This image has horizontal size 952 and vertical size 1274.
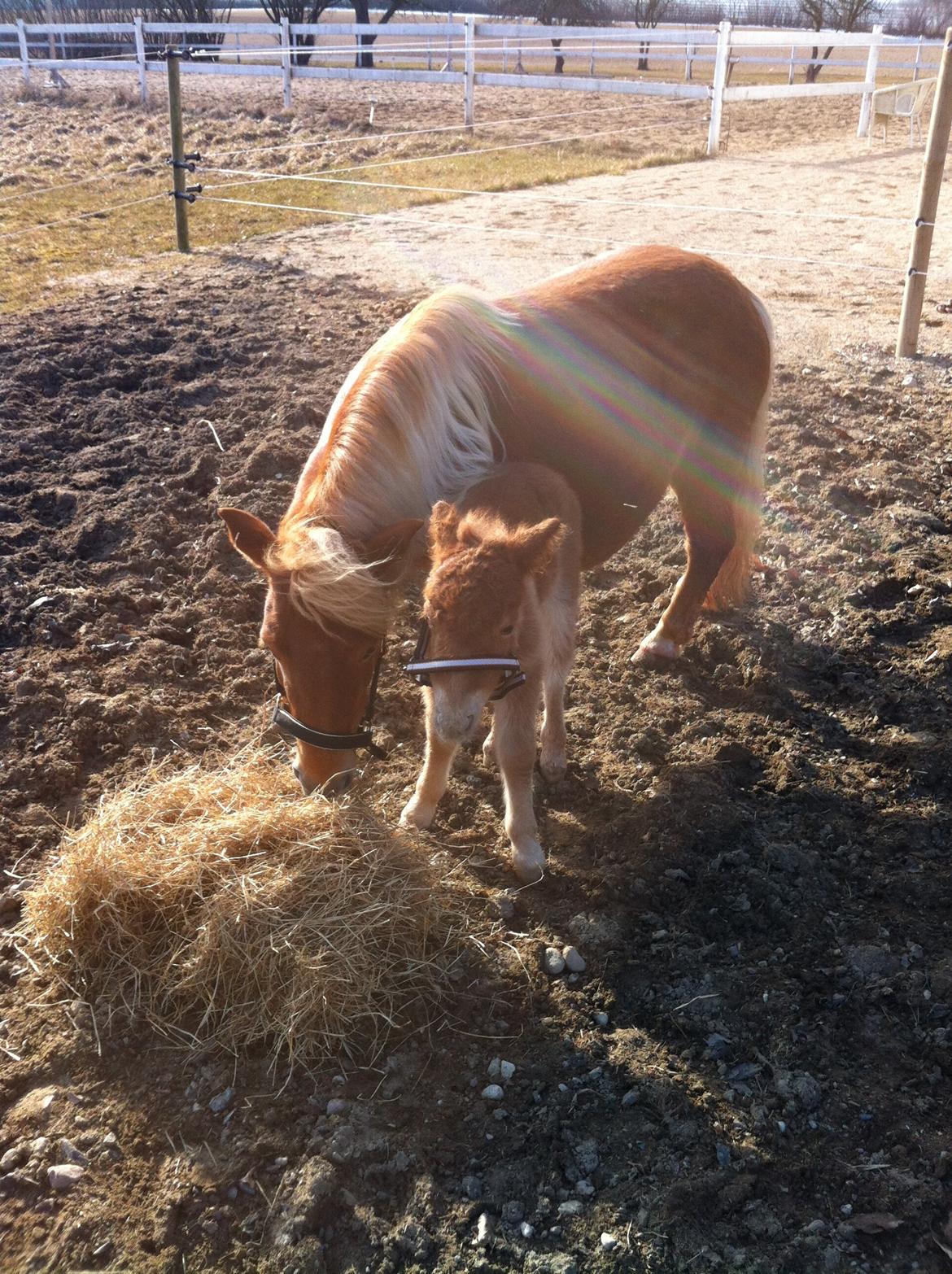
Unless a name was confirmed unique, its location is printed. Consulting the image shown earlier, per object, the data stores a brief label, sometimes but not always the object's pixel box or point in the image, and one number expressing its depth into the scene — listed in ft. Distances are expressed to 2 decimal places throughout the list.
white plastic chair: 56.03
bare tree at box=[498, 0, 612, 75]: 120.98
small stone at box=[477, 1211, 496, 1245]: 7.07
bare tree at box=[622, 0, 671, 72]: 125.80
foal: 8.54
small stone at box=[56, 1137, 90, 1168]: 7.74
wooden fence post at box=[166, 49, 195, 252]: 32.94
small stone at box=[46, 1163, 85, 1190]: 7.58
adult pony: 9.30
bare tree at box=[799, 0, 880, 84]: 113.19
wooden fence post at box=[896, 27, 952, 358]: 22.07
